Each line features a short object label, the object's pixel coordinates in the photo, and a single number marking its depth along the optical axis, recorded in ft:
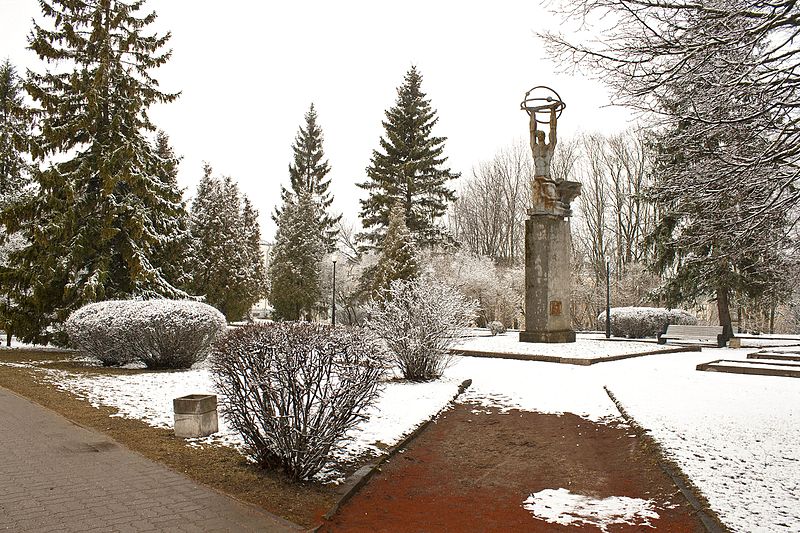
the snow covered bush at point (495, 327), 93.15
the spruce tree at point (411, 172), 135.44
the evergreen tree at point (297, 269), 139.74
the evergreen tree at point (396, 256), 111.75
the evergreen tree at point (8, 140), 76.36
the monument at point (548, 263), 71.61
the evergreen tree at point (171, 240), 66.90
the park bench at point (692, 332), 84.38
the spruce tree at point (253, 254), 140.46
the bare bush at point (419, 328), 39.96
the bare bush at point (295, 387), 17.88
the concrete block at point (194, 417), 23.65
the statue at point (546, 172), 73.77
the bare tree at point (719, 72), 17.81
